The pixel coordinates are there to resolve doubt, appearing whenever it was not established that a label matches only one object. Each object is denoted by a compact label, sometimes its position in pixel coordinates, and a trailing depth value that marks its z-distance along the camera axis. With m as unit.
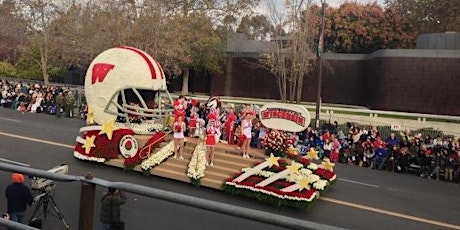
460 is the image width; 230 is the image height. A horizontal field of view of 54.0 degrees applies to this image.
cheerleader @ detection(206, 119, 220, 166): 13.39
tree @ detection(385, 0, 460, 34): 42.00
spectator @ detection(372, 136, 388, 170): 18.55
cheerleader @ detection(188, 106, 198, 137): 15.76
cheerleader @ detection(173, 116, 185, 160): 13.76
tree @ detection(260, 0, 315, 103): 33.44
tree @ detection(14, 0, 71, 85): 39.78
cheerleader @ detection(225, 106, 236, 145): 15.72
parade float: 12.31
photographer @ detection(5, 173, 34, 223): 6.13
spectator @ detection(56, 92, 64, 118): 26.82
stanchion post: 2.98
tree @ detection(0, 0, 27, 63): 42.75
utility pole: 24.89
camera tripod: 8.16
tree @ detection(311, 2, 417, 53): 42.53
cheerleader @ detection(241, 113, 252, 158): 13.61
